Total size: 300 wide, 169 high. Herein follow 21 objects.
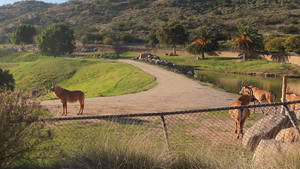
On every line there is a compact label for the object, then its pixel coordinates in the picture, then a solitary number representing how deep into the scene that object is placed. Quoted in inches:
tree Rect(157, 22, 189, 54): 2994.6
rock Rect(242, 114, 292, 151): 389.7
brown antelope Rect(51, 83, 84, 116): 638.5
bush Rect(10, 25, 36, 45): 4094.5
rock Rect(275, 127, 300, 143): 324.5
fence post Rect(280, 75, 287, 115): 436.8
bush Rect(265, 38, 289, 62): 2368.4
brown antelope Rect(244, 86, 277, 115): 689.0
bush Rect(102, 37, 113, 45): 3870.6
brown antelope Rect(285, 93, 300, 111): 619.0
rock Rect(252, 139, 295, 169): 246.8
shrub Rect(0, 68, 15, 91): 1463.3
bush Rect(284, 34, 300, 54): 2362.8
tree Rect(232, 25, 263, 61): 2464.3
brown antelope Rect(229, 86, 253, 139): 456.9
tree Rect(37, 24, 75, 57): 2859.3
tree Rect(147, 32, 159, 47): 3526.1
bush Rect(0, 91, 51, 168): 235.1
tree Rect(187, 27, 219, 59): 2706.7
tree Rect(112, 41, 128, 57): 3203.7
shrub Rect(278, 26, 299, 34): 3403.1
